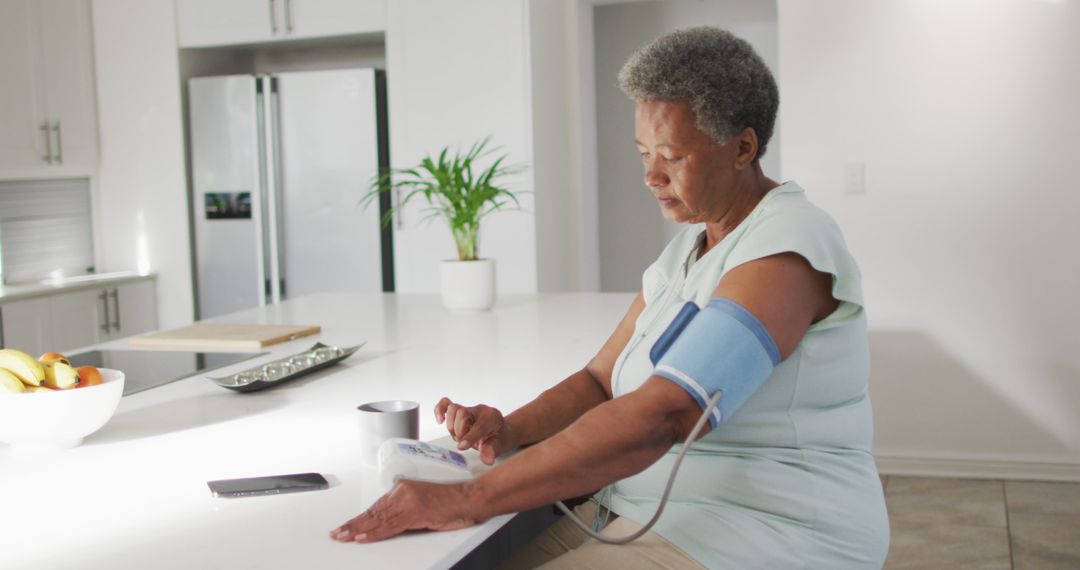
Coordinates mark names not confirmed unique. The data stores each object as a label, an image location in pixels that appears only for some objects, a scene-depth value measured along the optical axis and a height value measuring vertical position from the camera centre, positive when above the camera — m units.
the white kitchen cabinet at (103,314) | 4.09 -0.37
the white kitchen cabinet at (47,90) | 4.13 +0.58
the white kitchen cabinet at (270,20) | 4.20 +0.84
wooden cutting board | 2.26 -0.26
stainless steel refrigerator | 4.26 +0.16
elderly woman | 1.19 -0.24
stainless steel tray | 1.77 -0.27
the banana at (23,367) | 1.39 -0.18
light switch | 3.54 +0.08
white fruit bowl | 1.36 -0.25
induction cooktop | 1.92 -0.28
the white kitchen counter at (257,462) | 1.05 -0.31
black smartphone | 1.21 -0.31
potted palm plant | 2.65 -0.07
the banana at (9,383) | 1.36 -0.20
